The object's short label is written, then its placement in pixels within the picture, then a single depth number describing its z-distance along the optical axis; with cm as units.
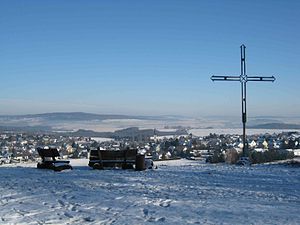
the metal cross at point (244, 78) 2370
